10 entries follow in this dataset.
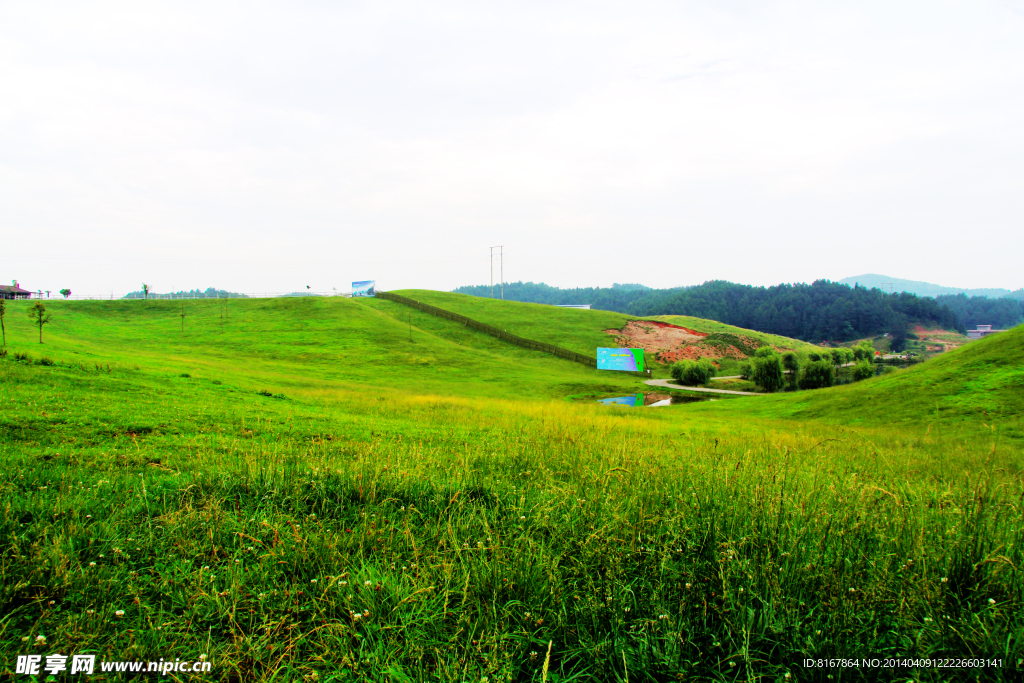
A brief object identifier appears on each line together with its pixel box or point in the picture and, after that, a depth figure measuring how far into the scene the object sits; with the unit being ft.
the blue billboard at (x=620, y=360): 241.35
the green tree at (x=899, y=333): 507.30
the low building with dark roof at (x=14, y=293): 305.32
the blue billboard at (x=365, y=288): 392.27
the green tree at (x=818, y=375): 203.92
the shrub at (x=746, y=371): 238.60
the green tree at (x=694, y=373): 209.46
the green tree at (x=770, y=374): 204.13
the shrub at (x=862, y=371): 209.46
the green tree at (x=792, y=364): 230.89
